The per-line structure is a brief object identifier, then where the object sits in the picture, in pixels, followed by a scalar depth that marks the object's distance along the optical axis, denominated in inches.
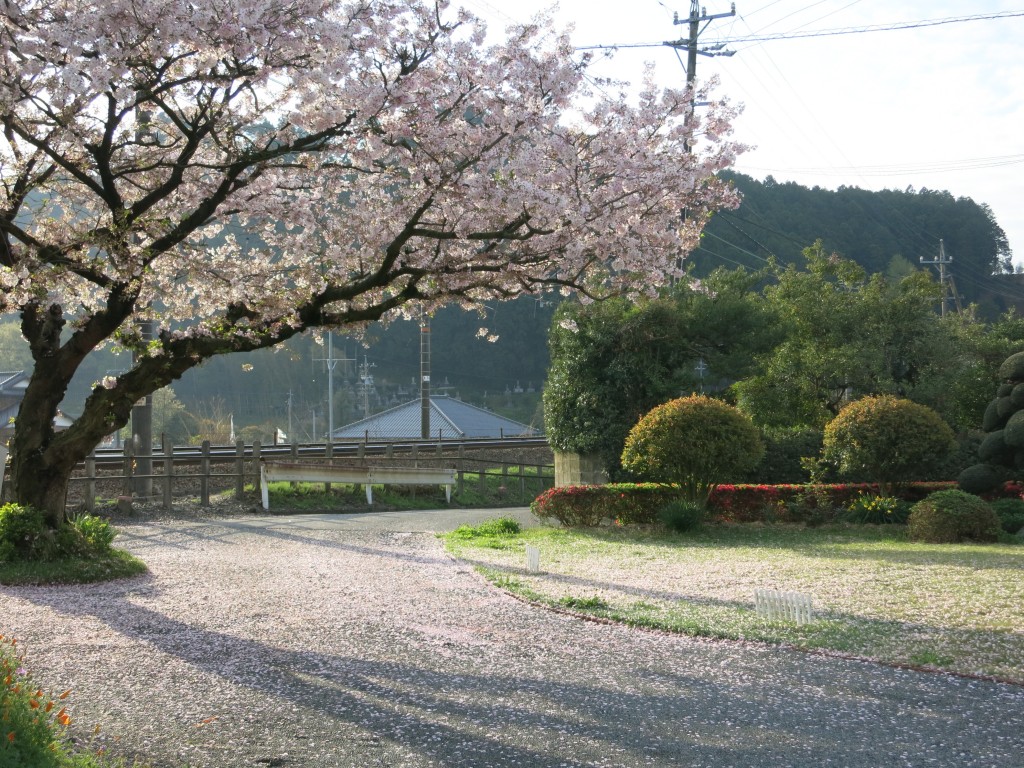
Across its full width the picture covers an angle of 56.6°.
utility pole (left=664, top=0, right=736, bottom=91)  871.1
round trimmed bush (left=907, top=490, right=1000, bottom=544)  590.9
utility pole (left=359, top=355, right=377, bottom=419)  2845.5
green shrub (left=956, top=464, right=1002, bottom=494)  711.1
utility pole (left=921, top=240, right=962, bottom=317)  1859.1
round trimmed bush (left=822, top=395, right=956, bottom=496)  659.4
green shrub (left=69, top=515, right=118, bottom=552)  439.2
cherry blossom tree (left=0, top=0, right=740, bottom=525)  314.2
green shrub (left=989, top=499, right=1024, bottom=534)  631.2
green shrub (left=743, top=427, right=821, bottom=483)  803.4
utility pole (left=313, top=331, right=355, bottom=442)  1791.1
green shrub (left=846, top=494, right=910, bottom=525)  668.7
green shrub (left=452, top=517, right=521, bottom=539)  672.4
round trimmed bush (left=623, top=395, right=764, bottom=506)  653.3
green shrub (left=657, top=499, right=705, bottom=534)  656.4
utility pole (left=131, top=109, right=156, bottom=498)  725.9
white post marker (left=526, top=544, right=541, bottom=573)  472.7
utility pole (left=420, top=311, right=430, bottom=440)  1438.2
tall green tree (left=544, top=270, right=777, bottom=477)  839.7
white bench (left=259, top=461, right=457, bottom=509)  830.5
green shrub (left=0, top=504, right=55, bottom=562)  410.9
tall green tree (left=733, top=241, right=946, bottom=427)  855.1
